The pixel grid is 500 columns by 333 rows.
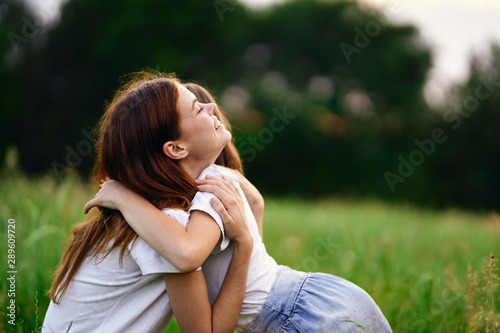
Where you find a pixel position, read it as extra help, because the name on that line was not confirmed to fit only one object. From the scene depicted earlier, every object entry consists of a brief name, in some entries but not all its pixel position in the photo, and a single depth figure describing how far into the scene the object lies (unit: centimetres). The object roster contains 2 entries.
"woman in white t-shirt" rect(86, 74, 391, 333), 440
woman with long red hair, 436
